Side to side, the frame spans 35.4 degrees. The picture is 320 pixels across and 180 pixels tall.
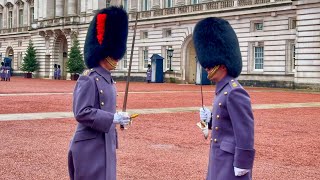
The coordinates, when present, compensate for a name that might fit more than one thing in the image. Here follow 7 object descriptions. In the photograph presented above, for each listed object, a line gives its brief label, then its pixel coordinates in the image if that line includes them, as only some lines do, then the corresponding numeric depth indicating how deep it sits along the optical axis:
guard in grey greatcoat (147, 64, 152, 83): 39.91
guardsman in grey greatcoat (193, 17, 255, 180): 4.01
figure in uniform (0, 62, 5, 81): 42.04
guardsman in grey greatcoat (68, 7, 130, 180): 4.29
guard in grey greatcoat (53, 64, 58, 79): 53.28
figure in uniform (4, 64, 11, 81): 41.41
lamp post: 40.38
